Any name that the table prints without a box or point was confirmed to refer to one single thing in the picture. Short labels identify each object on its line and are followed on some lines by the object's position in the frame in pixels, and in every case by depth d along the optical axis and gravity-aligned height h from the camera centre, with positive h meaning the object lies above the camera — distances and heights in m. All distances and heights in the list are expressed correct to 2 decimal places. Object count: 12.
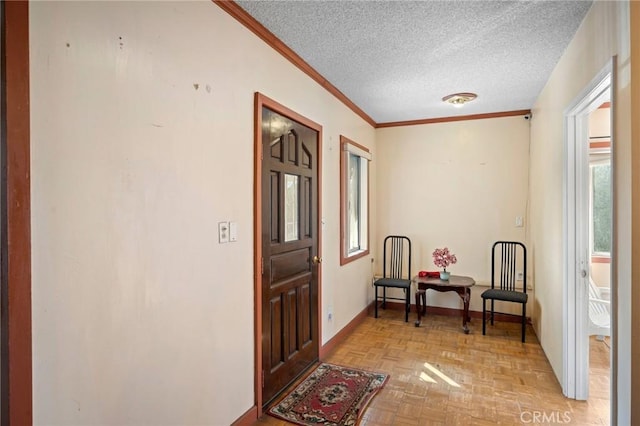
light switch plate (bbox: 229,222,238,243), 2.00 -0.11
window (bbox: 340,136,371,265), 3.74 +0.12
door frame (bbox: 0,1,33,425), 1.01 -0.03
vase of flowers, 4.12 -0.56
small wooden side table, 3.83 -0.83
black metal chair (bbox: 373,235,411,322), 4.62 -0.64
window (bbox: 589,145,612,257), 4.20 +0.09
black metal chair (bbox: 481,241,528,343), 4.01 -0.63
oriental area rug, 2.26 -1.30
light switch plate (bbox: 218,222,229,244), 1.92 -0.11
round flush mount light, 3.52 +1.14
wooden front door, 2.37 -0.29
